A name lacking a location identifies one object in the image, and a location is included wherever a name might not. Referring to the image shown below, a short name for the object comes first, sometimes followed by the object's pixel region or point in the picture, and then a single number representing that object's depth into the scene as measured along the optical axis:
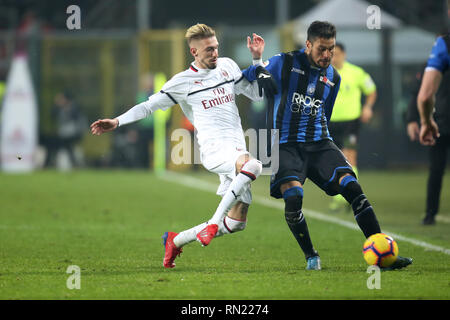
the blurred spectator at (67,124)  45.53
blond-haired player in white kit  14.21
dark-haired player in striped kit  13.92
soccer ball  13.40
